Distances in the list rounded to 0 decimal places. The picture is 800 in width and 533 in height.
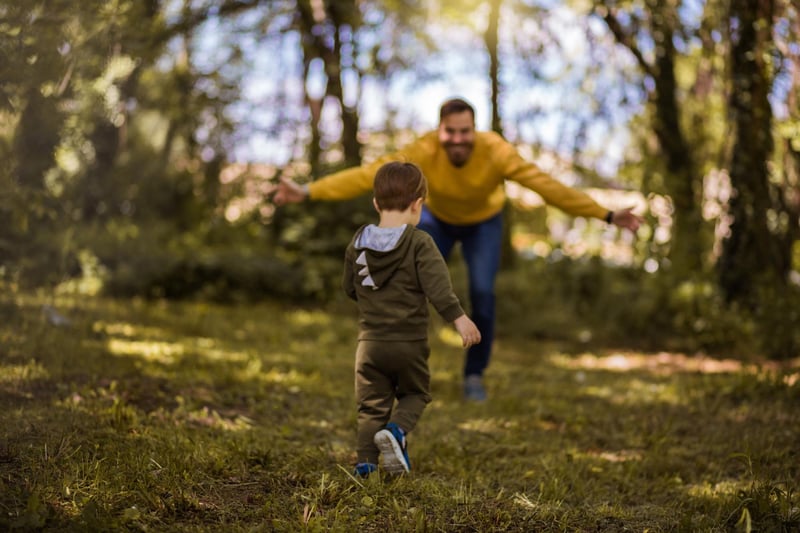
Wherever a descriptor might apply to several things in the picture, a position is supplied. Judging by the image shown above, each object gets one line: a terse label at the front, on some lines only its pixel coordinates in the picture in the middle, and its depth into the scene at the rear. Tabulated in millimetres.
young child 3326
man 4750
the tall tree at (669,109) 8445
